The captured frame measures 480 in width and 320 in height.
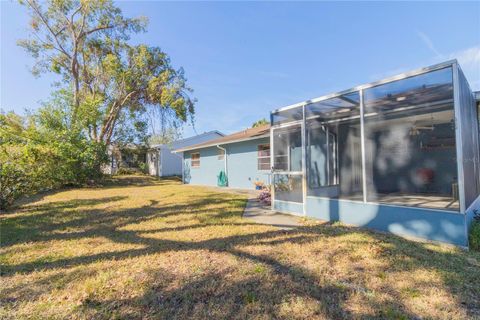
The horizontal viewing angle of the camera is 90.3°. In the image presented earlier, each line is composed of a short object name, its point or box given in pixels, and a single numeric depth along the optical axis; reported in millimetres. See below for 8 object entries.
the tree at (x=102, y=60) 16672
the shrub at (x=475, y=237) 3685
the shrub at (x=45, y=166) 7512
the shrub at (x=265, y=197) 7845
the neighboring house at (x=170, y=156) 23656
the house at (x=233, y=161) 11312
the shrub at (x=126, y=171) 23888
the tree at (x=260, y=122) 34350
